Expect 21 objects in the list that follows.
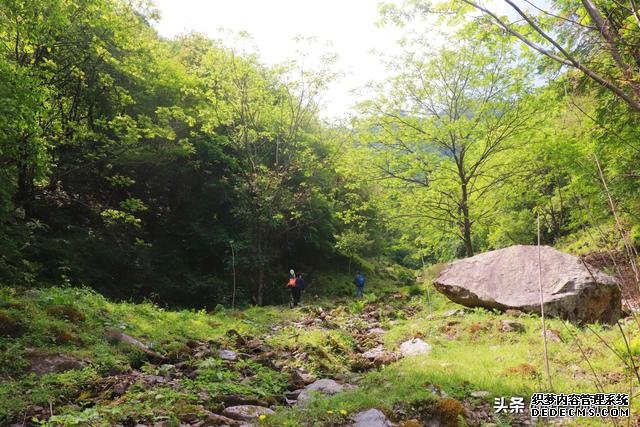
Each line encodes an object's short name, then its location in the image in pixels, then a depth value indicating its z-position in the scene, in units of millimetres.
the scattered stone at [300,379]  5922
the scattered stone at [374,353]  7272
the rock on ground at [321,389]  5242
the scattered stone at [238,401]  4999
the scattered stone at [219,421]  4344
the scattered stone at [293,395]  5470
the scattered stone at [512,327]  7527
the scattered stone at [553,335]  6758
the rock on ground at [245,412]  4584
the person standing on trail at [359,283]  20234
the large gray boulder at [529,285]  8219
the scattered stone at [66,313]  7289
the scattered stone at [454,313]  9568
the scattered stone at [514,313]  8570
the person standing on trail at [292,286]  16172
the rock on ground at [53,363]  5434
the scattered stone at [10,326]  6239
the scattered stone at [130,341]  6762
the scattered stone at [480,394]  4832
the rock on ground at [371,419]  4289
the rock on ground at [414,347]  7087
